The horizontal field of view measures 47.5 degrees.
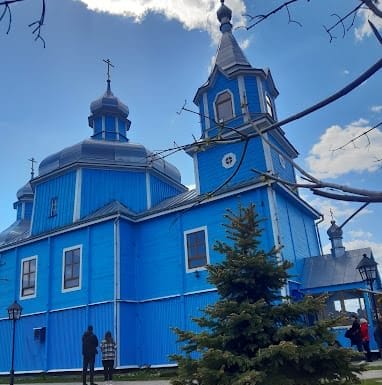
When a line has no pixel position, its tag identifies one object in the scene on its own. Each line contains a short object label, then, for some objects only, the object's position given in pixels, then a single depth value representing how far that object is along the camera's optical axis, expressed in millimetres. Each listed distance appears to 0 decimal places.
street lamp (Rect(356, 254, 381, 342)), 12039
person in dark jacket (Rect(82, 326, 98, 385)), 12055
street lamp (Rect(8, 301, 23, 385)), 15916
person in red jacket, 13555
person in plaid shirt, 12250
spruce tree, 6512
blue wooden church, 16750
